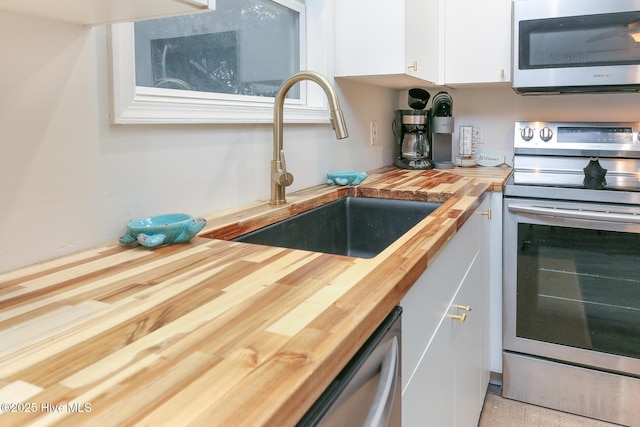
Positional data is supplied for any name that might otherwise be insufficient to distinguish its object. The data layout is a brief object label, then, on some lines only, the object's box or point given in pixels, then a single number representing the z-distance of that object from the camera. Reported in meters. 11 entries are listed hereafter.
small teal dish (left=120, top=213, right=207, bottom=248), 0.96
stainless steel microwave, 1.91
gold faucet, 1.38
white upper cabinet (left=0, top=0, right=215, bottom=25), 0.75
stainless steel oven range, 1.81
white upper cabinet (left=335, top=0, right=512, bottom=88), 1.83
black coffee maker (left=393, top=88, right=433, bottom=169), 2.35
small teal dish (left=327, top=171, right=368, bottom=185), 1.81
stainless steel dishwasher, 0.56
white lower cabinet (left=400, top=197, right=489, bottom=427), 0.93
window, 1.03
